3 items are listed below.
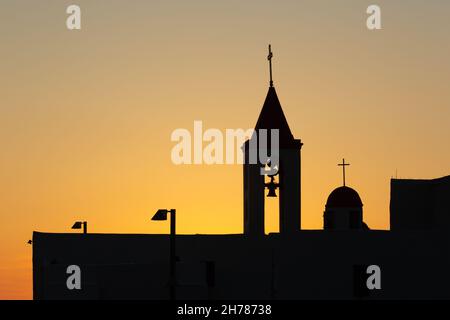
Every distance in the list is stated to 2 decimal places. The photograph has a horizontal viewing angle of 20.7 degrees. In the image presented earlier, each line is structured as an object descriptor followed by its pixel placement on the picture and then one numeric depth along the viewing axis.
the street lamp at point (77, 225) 52.50
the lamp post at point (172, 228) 41.22
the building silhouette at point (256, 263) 52.34
